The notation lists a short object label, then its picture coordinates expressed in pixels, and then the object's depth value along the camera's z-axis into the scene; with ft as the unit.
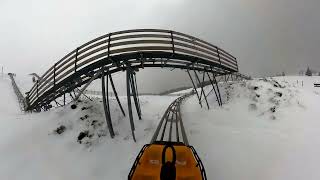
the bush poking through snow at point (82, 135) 27.74
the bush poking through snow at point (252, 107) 37.15
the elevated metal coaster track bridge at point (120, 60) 28.84
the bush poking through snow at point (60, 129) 29.74
